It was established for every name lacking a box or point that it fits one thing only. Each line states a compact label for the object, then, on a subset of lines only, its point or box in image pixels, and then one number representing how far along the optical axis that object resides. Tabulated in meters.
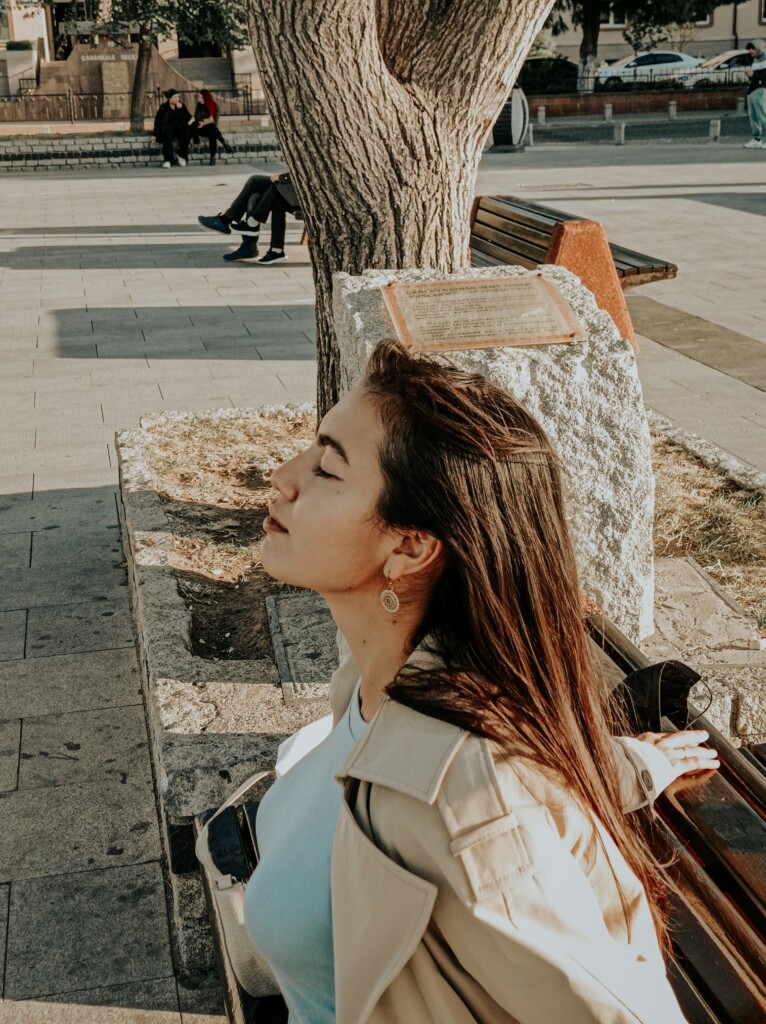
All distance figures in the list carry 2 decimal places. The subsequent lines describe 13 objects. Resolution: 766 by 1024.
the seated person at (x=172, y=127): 24.34
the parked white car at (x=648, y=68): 41.09
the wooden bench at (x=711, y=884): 1.67
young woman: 1.32
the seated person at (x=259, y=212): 11.87
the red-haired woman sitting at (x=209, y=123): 24.66
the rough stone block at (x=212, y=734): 2.99
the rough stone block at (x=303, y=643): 3.56
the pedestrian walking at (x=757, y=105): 23.31
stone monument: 3.71
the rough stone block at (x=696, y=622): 3.83
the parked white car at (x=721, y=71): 37.28
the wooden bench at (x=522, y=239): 7.44
